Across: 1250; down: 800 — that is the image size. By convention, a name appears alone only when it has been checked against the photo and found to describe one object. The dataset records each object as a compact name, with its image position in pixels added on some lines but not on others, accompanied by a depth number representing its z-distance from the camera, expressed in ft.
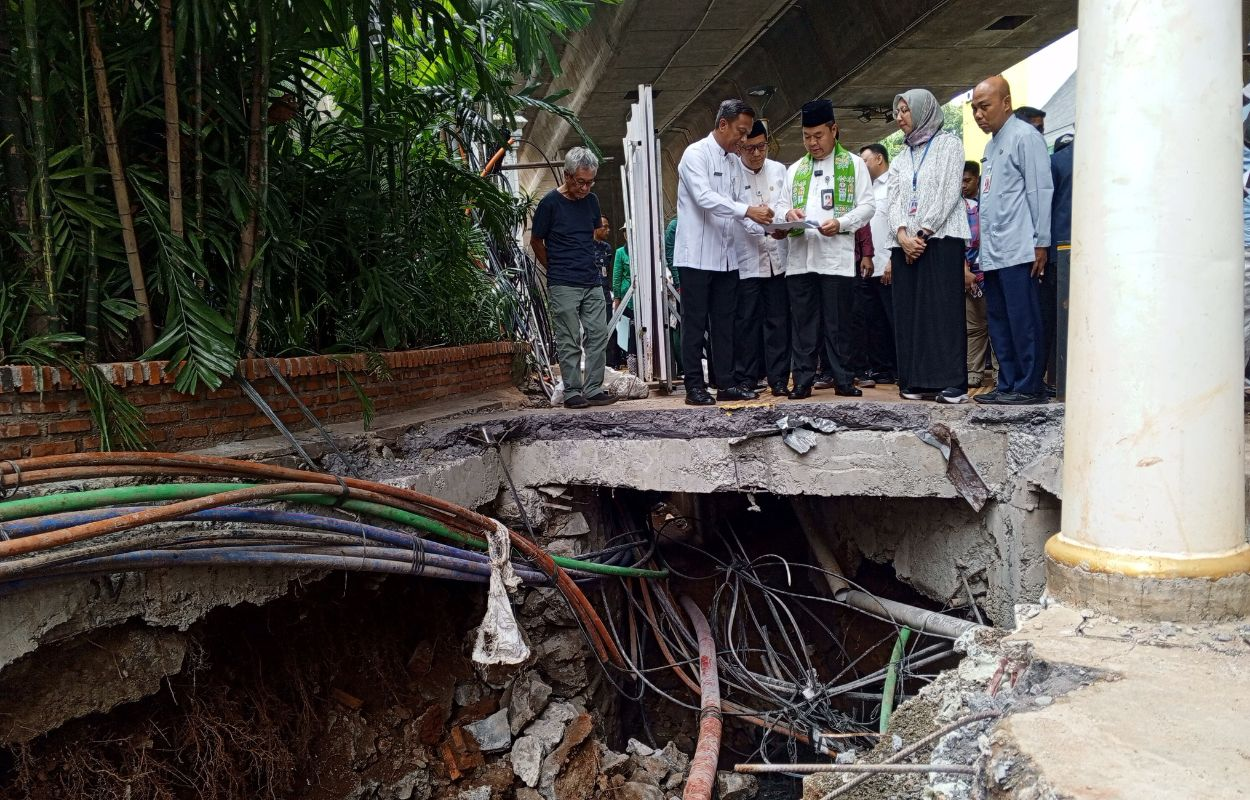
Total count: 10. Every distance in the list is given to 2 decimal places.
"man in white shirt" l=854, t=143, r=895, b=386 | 18.48
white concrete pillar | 7.66
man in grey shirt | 13.69
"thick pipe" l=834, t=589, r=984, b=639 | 14.36
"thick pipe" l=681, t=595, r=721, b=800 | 12.99
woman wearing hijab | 14.51
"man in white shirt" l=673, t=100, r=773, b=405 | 16.19
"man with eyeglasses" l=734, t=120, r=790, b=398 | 16.89
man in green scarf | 16.14
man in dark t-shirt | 16.98
